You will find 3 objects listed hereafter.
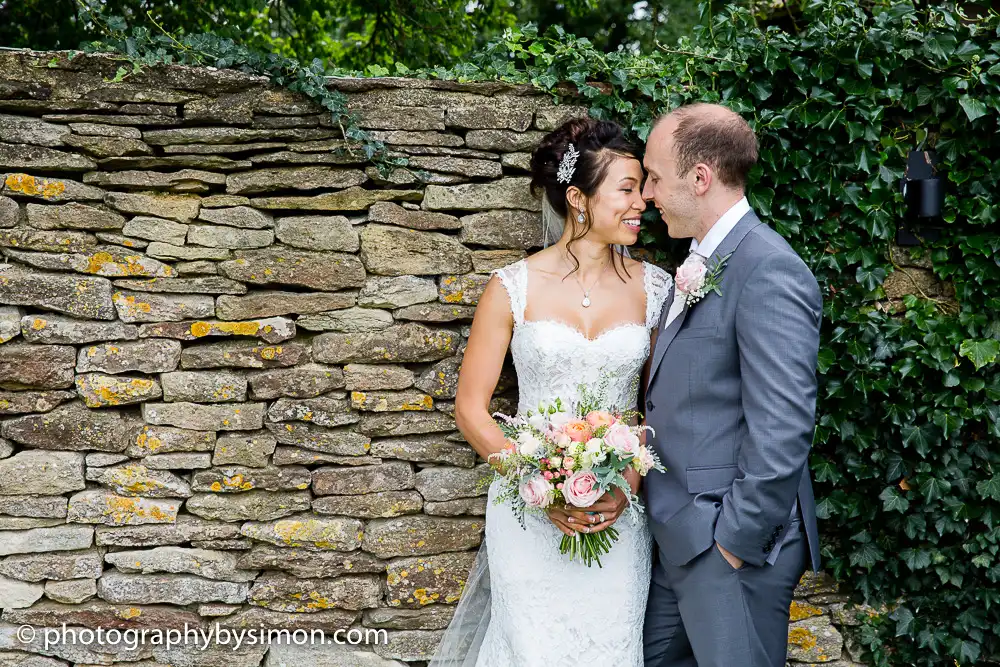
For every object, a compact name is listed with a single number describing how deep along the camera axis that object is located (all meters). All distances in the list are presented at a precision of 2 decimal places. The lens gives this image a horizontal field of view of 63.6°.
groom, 2.41
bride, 2.87
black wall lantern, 3.30
